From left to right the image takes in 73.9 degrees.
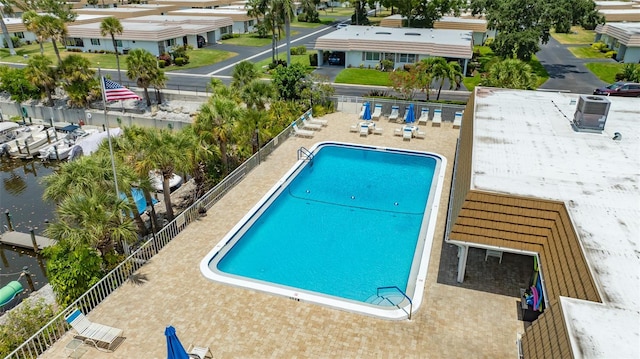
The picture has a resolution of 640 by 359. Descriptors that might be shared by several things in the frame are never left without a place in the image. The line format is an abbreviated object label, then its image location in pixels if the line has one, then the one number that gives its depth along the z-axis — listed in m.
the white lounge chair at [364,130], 33.69
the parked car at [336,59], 59.94
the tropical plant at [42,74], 42.81
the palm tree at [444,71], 37.03
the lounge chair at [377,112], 37.50
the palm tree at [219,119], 24.73
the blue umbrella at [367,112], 36.78
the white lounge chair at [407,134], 32.53
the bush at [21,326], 14.19
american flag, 18.41
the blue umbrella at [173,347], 12.20
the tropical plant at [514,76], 35.29
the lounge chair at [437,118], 35.47
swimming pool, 17.73
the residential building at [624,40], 56.88
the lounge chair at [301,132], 33.47
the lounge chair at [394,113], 36.97
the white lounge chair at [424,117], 36.19
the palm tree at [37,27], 48.78
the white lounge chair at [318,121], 35.38
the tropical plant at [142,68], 41.72
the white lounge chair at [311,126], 34.81
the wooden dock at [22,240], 23.34
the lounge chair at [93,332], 14.31
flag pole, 18.04
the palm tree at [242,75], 35.47
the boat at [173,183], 27.62
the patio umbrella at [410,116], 36.06
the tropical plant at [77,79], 42.59
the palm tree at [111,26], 49.09
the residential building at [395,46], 53.25
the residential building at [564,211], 10.78
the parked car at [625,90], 41.28
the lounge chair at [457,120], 35.22
